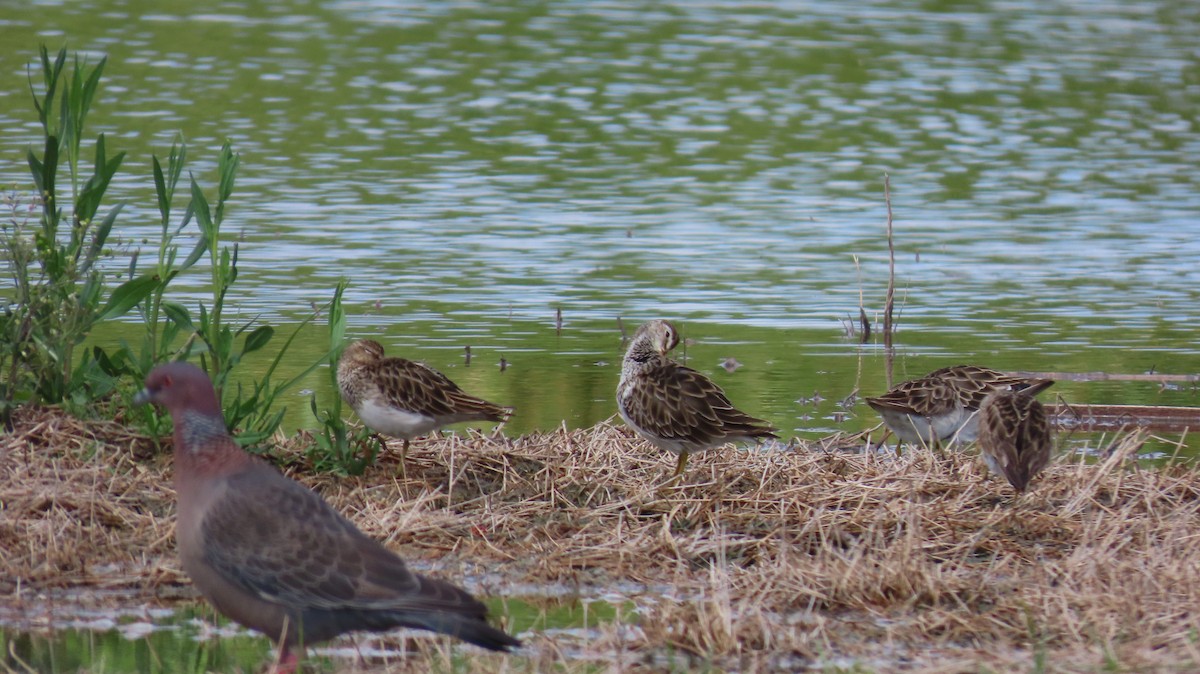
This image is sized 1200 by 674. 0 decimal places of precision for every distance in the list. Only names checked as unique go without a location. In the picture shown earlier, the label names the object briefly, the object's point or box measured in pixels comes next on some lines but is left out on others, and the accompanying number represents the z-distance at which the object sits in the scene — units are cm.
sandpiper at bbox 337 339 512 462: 1912
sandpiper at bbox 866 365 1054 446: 2111
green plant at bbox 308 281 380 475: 1878
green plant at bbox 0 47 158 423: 1856
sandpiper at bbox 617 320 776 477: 1958
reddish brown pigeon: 1348
